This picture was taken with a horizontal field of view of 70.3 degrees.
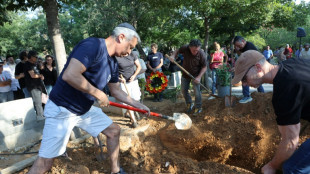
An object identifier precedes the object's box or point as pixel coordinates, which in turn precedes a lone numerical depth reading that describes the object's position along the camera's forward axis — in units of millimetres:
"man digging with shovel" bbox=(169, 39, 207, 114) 5230
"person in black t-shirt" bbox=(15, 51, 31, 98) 5387
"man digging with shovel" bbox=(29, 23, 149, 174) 2127
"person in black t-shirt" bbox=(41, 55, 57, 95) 5680
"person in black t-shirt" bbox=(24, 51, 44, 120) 5117
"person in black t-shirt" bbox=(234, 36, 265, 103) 5047
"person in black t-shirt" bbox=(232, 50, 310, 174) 1621
